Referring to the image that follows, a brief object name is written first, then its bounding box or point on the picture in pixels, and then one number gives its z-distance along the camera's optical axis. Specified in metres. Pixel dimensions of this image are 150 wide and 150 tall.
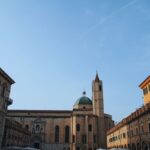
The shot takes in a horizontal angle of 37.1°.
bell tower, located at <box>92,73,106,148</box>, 55.41
